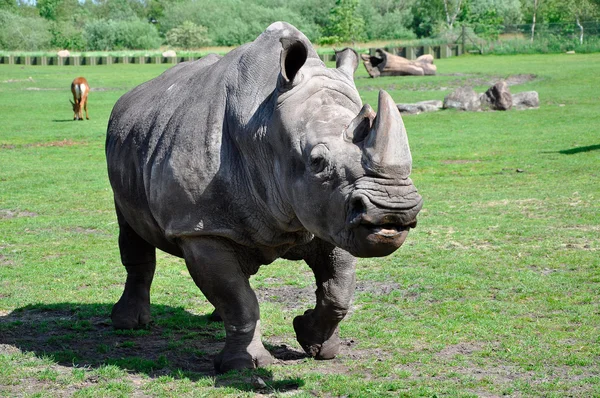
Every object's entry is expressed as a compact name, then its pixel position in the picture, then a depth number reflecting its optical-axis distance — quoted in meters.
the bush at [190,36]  76.25
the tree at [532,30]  55.82
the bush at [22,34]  78.19
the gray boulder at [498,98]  24.31
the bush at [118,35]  81.69
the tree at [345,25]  62.94
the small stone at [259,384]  5.06
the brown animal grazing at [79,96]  25.27
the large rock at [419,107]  24.92
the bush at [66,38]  81.56
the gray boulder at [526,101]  24.88
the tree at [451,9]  80.62
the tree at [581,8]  67.09
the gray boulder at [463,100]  24.95
